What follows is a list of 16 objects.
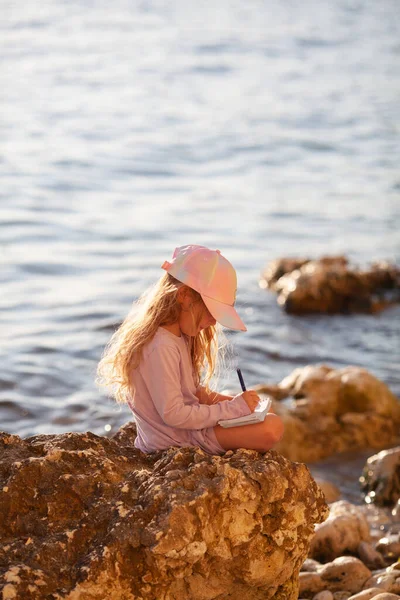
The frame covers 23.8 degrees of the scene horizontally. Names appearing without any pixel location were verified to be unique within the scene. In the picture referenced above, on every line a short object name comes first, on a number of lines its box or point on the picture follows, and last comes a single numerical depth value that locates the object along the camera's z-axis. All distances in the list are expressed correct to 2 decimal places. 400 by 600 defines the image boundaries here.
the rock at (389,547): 5.21
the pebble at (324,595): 4.45
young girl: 3.82
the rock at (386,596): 4.07
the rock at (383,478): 5.97
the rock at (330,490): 6.03
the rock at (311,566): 4.86
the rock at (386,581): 4.41
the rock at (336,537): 5.19
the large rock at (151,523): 3.15
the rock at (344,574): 4.70
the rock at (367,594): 4.29
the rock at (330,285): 9.81
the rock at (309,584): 4.65
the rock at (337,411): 6.68
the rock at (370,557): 5.09
